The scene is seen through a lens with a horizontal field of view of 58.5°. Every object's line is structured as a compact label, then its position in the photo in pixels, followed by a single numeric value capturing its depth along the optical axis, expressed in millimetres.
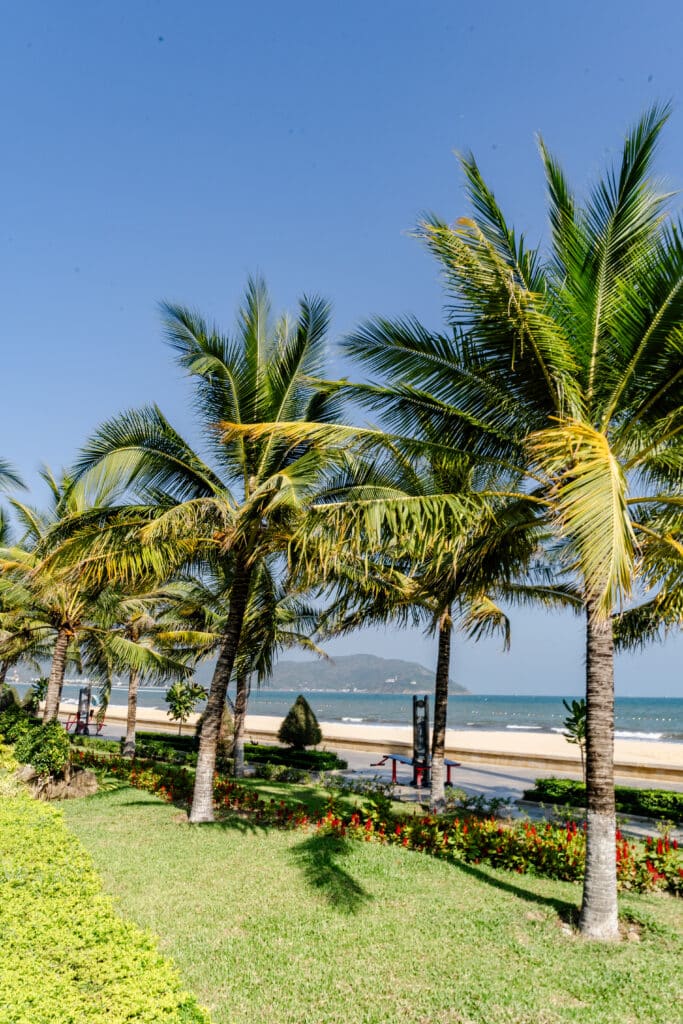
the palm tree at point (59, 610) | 14136
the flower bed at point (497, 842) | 7648
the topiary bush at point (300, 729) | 23953
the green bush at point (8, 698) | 29342
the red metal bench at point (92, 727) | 33484
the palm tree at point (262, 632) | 14438
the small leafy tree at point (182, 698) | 25511
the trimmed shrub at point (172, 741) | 25750
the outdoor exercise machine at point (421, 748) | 17578
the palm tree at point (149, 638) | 15586
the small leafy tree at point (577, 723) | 14906
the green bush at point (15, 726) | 12914
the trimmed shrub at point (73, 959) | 3066
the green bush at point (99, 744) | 23972
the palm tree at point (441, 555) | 7059
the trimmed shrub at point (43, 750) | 12016
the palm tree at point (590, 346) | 5840
